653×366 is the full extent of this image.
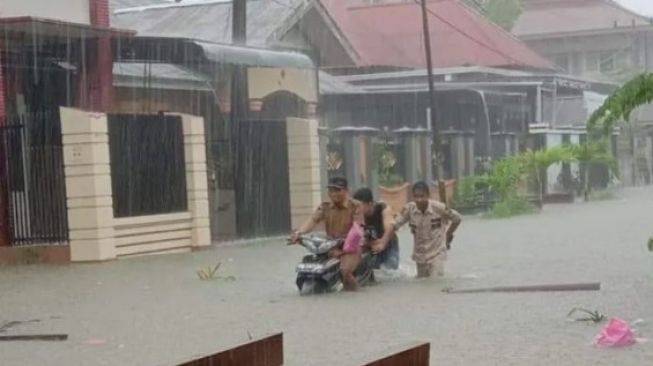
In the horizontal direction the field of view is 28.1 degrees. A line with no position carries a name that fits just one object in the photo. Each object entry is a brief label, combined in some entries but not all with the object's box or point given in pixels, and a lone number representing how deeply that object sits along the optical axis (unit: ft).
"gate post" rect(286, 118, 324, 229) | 77.30
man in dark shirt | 47.16
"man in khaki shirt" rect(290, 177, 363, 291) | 45.60
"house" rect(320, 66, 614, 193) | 120.67
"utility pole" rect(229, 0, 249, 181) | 94.48
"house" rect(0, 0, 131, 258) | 62.18
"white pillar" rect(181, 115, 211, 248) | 67.72
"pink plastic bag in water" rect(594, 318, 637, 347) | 30.60
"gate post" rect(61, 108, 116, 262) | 60.80
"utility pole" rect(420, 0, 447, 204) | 98.48
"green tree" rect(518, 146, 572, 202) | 112.37
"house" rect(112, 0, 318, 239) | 74.13
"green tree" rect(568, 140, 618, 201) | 124.16
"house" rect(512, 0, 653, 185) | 177.06
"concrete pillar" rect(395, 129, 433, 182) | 106.22
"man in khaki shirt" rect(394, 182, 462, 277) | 48.62
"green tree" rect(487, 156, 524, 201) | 100.83
